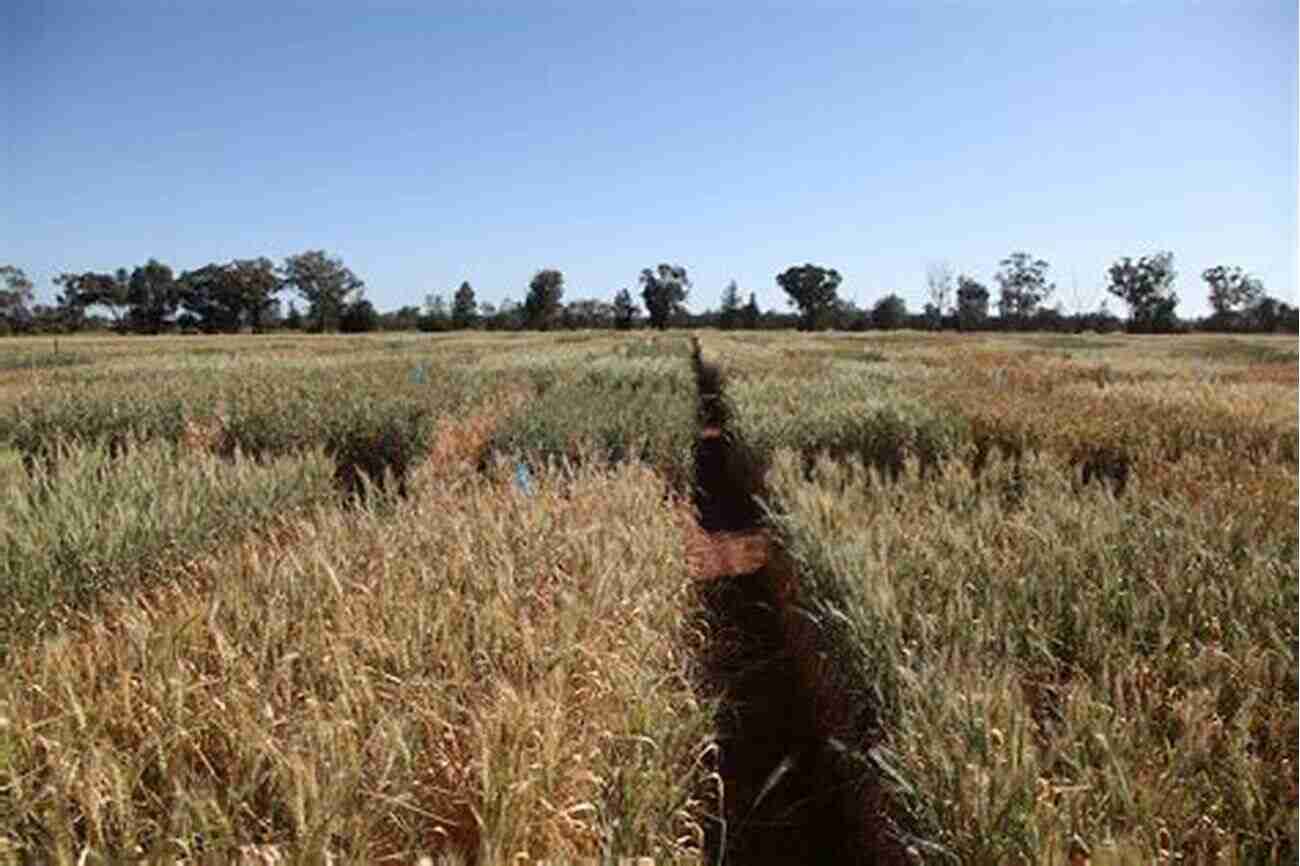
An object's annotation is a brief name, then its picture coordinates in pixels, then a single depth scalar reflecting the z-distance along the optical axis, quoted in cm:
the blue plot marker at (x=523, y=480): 578
